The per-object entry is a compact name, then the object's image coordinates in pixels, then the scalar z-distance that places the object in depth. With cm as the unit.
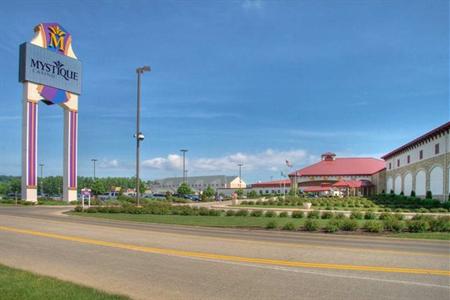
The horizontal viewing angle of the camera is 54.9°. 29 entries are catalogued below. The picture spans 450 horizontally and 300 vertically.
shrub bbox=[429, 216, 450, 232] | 1858
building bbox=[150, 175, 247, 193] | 16112
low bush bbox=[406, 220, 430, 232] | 1840
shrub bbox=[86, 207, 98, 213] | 3083
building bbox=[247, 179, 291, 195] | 12301
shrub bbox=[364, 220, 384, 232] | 1820
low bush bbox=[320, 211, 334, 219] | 2600
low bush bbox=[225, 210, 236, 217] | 2848
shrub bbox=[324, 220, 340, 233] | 1861
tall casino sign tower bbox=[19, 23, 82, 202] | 4462
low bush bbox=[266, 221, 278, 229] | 2011
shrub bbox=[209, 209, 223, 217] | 2906
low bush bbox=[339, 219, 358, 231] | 1900
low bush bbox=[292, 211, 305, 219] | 2668
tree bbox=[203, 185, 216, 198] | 8181
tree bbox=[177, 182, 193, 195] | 9048
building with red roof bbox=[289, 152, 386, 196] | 9306
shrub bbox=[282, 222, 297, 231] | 1962
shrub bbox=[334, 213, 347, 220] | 2436
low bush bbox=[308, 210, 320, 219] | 2626
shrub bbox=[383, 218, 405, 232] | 1836
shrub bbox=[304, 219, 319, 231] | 1927
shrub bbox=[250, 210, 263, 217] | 2838
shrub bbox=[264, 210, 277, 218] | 2771
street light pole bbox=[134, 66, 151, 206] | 3006
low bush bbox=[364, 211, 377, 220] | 2540
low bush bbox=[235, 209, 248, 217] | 2872
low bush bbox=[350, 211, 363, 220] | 2598
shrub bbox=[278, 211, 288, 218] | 2741
